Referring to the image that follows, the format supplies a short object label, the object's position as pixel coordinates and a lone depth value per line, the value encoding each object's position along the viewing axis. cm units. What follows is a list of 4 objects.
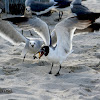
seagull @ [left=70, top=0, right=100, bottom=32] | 1283
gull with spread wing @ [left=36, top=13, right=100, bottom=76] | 919
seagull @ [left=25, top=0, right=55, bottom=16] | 2084
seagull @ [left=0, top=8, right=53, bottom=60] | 977
